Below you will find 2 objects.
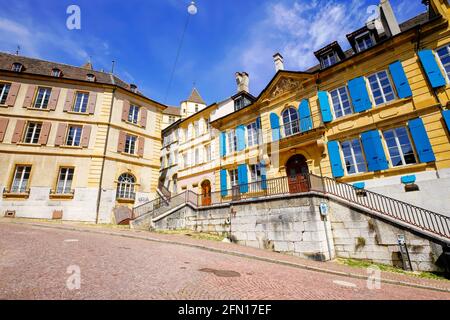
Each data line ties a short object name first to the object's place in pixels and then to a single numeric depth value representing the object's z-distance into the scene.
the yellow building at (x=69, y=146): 16.22
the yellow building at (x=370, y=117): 10.16
